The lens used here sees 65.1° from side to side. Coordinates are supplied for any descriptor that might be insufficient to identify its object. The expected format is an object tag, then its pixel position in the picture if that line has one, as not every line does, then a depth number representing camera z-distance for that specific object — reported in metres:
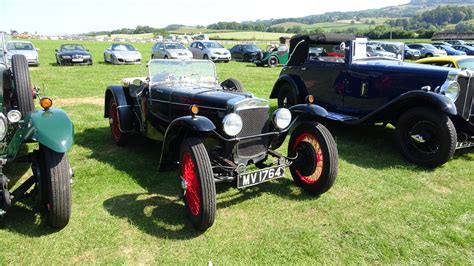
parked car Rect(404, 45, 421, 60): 27.78
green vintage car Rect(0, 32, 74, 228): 3.16
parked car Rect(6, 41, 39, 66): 17.97
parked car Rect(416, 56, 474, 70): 8.57
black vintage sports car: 3.51
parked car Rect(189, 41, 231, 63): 22.38
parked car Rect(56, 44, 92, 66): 19.05
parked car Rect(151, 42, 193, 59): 20.56
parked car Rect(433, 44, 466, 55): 28.12
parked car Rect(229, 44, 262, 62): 23.88
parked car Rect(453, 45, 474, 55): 28.36
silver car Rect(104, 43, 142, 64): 20.03
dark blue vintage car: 5.16
